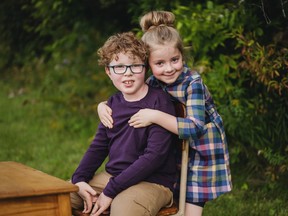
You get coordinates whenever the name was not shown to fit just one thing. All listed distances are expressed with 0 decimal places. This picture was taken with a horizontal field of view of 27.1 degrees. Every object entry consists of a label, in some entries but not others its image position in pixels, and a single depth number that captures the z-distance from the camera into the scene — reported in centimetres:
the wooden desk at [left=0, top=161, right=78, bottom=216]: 248
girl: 302
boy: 286
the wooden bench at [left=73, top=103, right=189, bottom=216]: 296
